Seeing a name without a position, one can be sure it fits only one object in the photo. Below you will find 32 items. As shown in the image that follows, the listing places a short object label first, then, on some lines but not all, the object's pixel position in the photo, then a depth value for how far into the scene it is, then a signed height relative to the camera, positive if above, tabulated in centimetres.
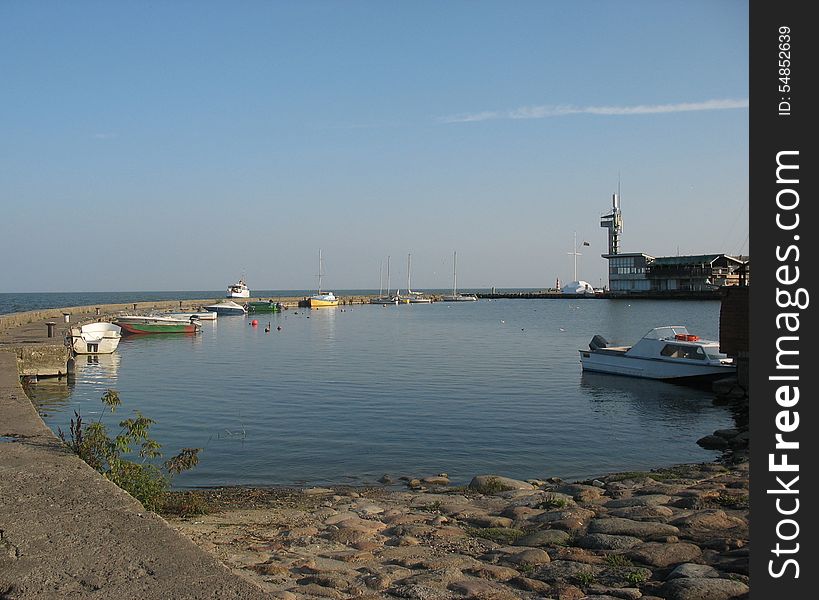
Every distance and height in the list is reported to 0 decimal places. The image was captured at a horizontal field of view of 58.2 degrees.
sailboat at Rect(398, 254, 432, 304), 15435 -64
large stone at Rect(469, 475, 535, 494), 1354 -351
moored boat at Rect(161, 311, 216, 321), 7956 -225
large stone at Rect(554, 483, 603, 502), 1253 -343
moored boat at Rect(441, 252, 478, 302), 17245 -44
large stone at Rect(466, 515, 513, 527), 1059 -328
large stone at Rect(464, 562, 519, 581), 789 -301
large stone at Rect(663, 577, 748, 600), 700 -283
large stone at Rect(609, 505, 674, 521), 1036 -309
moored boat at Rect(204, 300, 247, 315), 9494 -163
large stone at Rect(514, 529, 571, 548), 933 -311
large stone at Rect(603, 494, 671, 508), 1139 -320
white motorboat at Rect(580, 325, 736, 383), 3120 -280
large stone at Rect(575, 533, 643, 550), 892 -301
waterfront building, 14125 +530
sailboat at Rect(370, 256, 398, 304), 15008 -83
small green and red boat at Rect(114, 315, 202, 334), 5831 -234
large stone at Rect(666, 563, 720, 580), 754 -284
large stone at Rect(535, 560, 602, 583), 784 -299
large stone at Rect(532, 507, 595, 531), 1012 -315
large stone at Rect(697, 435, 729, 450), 1961 -393
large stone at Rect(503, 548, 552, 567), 837 -303
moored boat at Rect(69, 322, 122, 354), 4034 -240
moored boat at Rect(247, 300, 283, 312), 10421 -148
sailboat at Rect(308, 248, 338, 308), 12150 -71
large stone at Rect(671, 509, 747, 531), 955 -296
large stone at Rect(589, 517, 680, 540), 941 -304
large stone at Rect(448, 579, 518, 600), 718 -294
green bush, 989 -230
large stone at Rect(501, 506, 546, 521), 1095 -329
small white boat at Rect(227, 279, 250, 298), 13050 +83
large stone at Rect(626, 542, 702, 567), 829 -296
